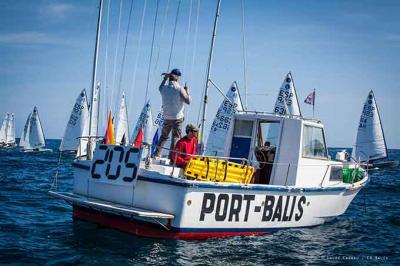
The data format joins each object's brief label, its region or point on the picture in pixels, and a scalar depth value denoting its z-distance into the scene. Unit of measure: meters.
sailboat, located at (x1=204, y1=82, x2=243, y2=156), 33.31
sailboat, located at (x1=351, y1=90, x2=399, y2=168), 40.04
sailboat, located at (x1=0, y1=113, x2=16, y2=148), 83.06
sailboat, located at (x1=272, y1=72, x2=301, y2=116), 36.78
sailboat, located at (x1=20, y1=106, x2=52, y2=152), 68.81
